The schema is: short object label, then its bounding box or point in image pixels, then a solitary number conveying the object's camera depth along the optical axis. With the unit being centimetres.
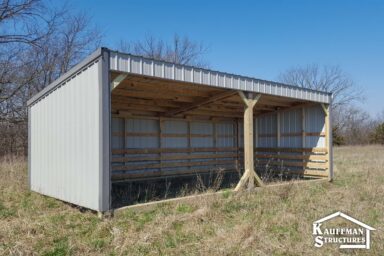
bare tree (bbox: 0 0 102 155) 1532
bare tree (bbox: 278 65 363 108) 3934
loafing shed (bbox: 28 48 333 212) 524
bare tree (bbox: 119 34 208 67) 2571
